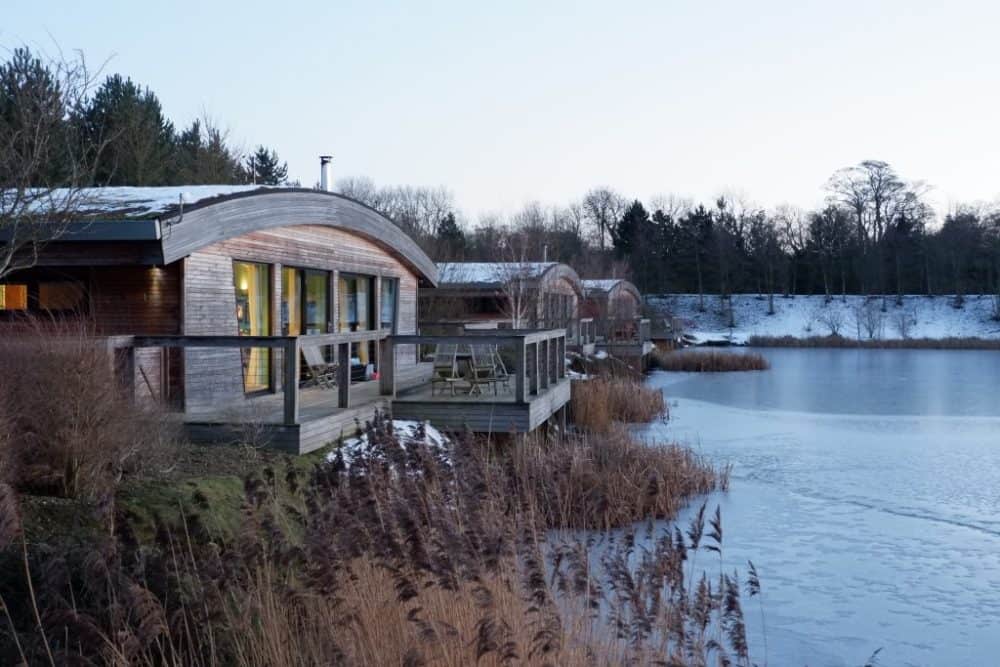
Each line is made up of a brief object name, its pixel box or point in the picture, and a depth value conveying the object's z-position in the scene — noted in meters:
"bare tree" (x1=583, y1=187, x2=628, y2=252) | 67.56
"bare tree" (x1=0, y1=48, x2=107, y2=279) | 8.11
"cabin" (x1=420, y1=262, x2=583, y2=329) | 26.52
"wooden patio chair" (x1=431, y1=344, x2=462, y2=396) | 12.61
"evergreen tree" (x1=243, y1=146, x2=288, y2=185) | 39.81
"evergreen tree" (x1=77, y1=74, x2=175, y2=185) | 25.08
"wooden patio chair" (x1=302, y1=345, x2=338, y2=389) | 12.25
